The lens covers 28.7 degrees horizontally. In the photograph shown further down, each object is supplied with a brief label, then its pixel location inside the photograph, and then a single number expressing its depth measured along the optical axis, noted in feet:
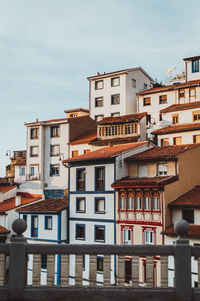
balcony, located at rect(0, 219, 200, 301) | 32.14
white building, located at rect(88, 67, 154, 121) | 200.03
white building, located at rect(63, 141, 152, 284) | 129.18
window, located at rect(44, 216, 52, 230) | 141.28
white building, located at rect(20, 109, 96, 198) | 192.44
